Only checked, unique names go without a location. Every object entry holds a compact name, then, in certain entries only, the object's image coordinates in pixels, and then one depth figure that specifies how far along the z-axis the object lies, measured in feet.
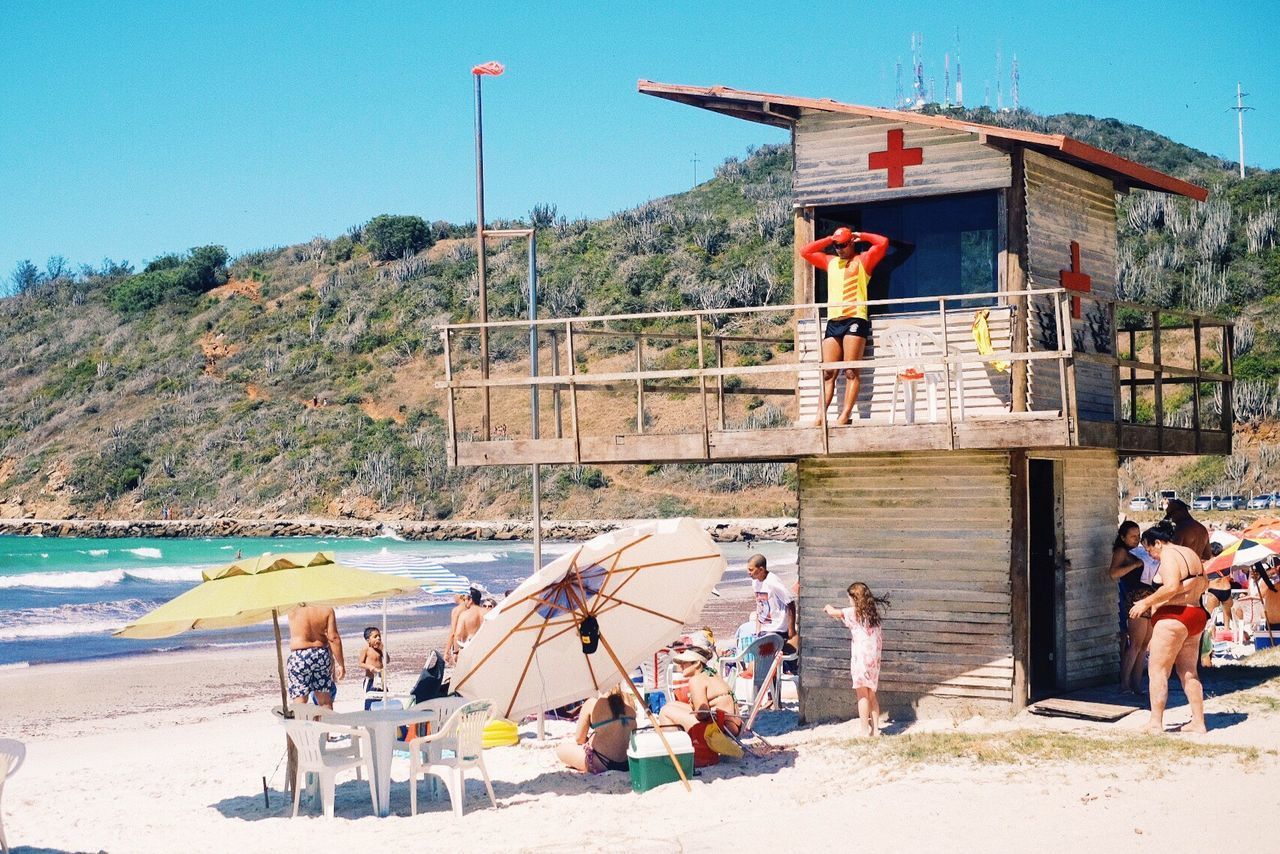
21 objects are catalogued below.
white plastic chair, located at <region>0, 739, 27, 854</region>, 31.37
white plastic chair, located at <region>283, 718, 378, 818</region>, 33.88
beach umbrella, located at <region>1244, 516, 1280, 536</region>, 53.27
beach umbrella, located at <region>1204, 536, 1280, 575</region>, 47.50
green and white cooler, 34.53
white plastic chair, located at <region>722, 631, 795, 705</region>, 44.08
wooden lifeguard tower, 39.75
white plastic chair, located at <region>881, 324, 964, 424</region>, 38.96
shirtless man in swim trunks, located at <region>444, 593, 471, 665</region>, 45.83
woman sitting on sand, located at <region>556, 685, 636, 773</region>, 37.11
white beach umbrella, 33.96
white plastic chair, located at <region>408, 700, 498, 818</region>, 34.19
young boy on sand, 45.70
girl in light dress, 38.78
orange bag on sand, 36.88
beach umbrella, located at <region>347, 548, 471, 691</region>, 51.01
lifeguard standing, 39.60
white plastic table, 34.53
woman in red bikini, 35.40
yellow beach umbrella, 31.76
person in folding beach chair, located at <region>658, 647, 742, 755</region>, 36.86
